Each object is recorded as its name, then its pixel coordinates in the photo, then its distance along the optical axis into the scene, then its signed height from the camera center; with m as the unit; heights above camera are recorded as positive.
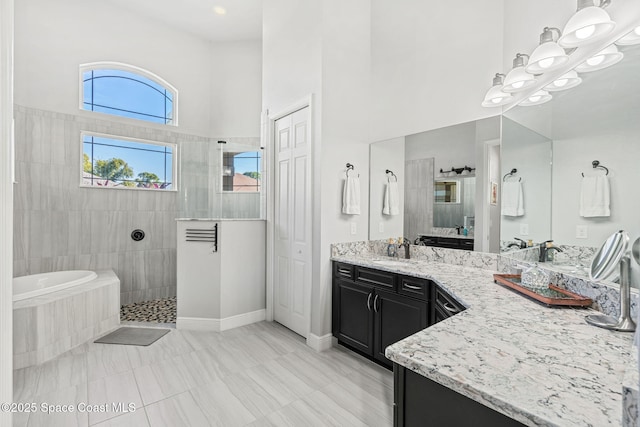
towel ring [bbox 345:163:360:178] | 3.22 +0.45
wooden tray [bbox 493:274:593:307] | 1.53 -0.44
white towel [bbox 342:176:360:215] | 3.12 +0.13
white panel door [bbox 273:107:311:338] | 3.26 -0.16
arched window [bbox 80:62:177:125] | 4.32 +1.76
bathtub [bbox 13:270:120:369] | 2.67 -1.04
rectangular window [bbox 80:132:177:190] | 4.35 +0.69
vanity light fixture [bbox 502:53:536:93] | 1.99 +0.89
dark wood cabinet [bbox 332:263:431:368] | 2.36 -0.84
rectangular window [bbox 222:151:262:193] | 3.81 +0.49
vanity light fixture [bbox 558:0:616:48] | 1.44 +0.92
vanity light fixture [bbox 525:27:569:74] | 1.69 +0.89
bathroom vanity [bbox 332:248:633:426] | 0.75 -0.48
